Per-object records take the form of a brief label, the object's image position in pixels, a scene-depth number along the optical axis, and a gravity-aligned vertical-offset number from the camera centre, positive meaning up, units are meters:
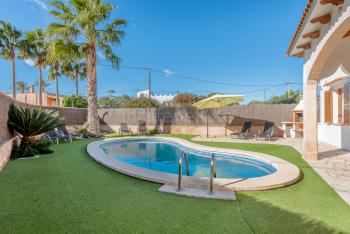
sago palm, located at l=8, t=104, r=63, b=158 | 8.25 -0.38
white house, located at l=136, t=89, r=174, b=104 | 64.97 +6.57
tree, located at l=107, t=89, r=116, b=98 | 82.31 +10.48
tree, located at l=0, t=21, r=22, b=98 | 20.86 +7.93
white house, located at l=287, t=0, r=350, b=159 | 5.18 +1.81
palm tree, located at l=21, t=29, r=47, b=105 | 21.22 +7.48
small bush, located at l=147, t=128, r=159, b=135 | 17.91 -1.14
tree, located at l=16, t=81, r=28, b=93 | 57.19 +8.81
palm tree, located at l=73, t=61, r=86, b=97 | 27.12 +6.12
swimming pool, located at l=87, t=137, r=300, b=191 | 4.85 -1.60
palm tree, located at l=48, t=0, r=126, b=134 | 13.41 +5.99
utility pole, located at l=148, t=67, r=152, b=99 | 26.01 +5.17
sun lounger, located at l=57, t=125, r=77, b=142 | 12.72 -0.88
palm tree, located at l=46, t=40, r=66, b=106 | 13.12 +4.24
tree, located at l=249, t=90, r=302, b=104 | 43.62 +4.54
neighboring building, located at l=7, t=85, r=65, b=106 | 36.19 +3.70
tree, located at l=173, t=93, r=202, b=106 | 42.57 +4.04
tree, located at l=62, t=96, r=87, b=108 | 27.72 +2.16
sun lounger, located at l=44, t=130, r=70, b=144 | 11.85 -1.02
